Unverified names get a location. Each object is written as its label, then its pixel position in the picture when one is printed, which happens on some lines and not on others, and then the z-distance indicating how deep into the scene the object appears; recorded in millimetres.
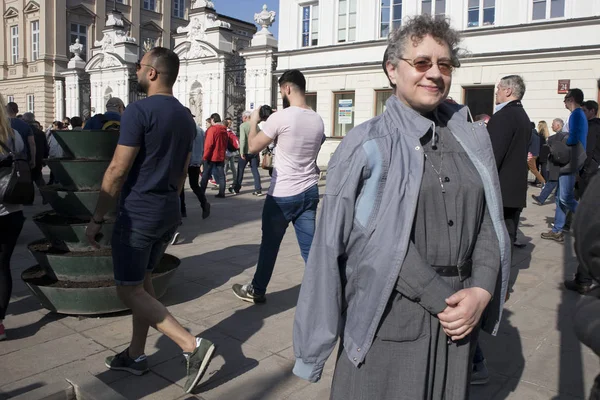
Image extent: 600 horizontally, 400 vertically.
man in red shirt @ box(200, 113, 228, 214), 11768
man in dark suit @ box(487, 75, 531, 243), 4602
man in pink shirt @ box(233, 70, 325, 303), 4387
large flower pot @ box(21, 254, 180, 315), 4285
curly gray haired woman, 1887
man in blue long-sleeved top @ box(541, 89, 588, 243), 6520
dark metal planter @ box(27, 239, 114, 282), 4301
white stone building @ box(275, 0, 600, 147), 15695
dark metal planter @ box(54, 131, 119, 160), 4344
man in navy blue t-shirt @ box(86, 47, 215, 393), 3118
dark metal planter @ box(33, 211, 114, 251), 4383
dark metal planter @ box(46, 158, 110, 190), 4359
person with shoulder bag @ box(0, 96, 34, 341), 3754
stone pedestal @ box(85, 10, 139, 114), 25484
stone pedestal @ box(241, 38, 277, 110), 20734
